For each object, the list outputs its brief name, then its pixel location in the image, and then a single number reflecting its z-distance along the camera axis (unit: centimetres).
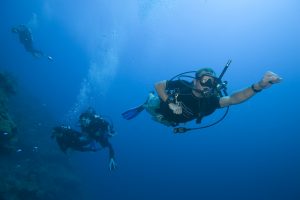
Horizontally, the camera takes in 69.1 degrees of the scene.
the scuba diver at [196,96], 331
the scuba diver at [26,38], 1299
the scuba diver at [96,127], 656
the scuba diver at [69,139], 628
